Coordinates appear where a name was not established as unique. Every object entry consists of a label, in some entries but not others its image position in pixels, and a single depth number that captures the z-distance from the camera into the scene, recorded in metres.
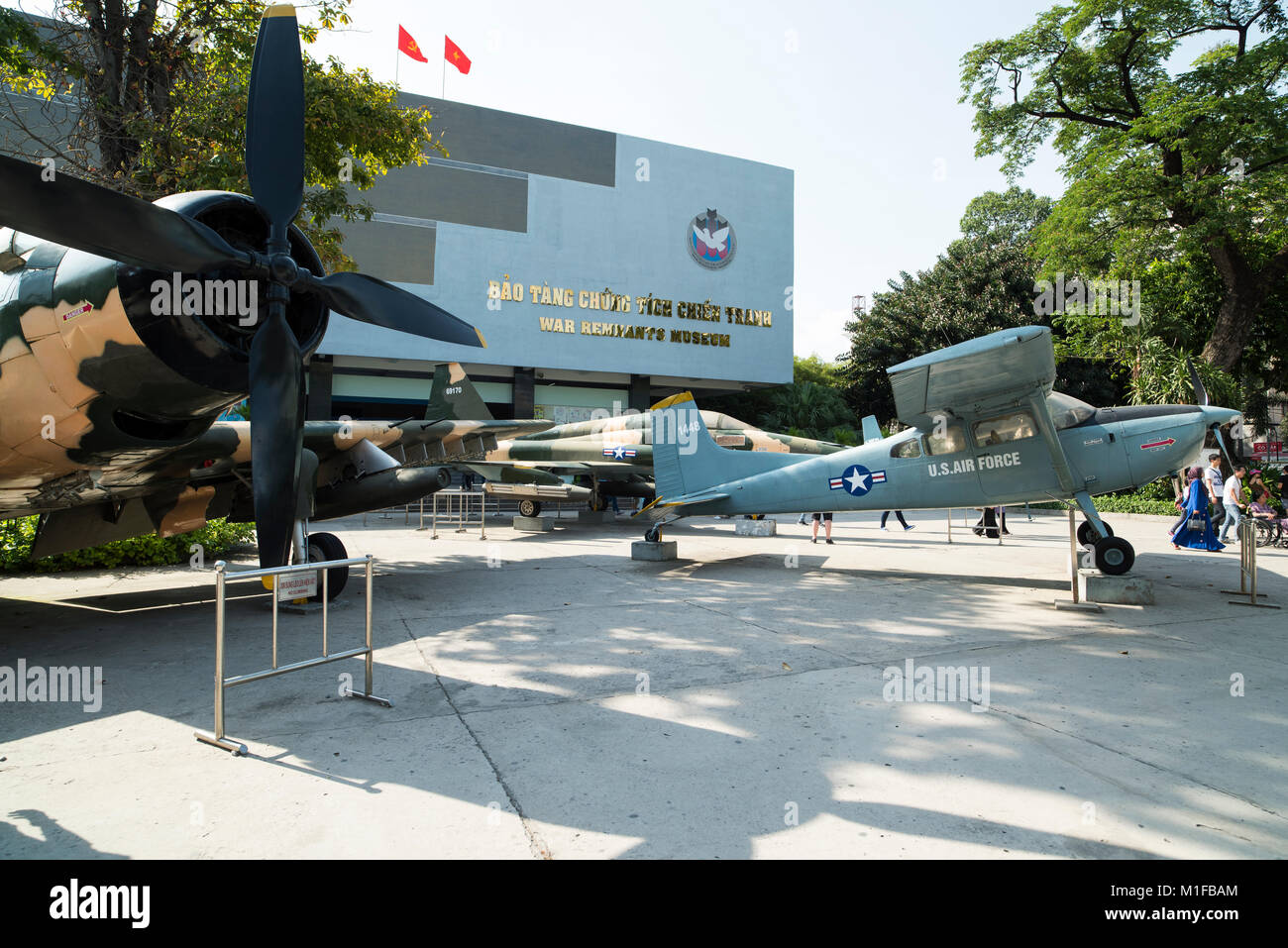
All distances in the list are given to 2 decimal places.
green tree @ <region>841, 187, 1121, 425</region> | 29.97
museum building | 26.47
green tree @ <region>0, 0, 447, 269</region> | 9.24
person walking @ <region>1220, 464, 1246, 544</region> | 11.93
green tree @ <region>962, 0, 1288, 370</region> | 18.44
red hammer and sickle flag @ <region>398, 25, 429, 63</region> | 22.34
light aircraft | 7.71
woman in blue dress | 12.10
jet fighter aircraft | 16.72
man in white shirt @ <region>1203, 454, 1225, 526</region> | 12.66
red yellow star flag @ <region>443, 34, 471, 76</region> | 25.33
